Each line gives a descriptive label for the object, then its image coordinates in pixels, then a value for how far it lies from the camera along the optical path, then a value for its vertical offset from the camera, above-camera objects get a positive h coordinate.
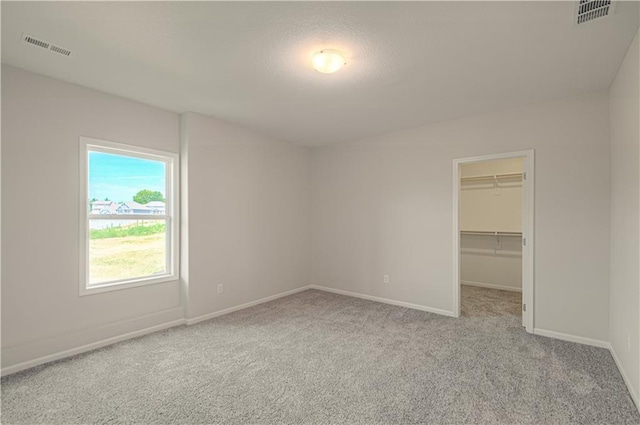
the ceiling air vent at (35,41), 2.27 +1.30
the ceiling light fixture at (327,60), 2.43 +1.23
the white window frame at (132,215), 3.11 -0.03
